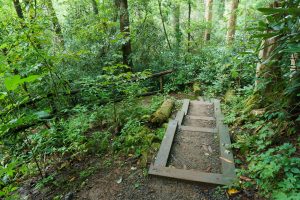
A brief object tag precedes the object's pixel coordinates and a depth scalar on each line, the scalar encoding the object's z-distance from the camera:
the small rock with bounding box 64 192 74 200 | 2.82
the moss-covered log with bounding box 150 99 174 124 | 4.75
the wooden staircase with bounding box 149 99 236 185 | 2.89
